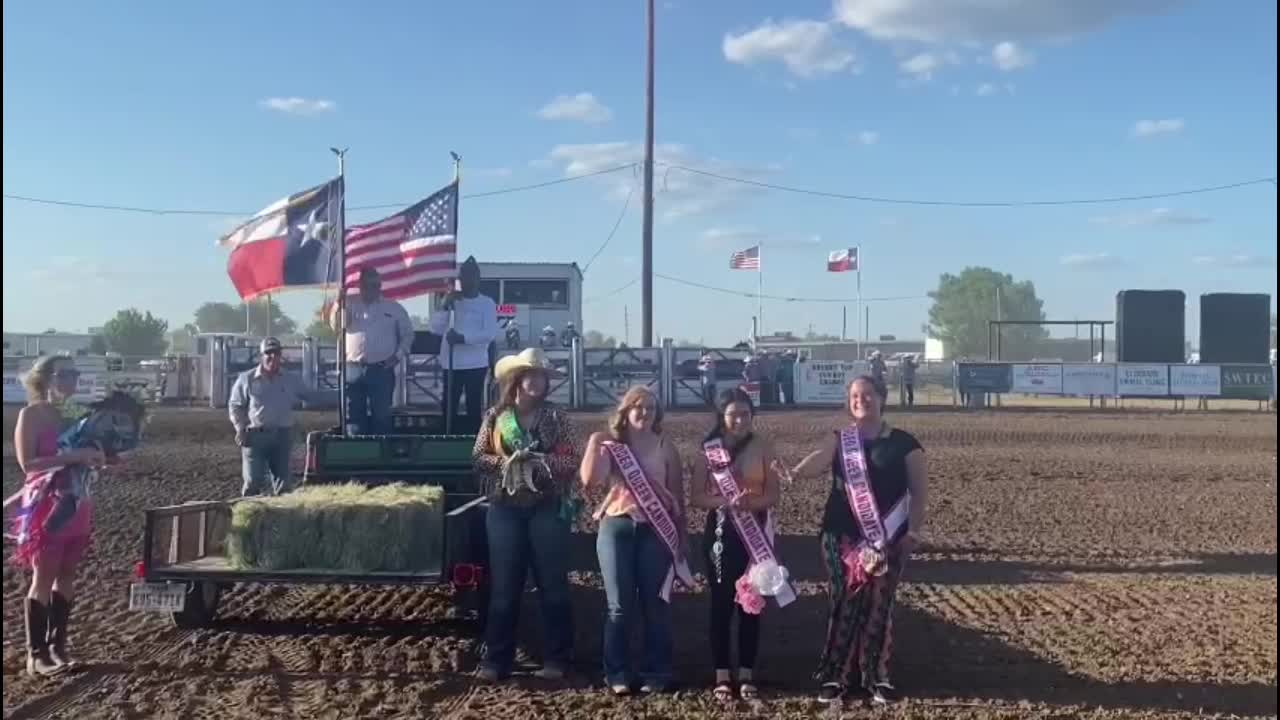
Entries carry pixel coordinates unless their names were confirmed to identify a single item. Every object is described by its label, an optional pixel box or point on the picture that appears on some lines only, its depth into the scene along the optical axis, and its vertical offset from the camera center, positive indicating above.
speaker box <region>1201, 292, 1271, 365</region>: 35.72 +1.61
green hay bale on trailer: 7.20 -0.94
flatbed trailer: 7.16 -1.00
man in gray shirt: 9.83 -0.34
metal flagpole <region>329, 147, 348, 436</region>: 9.73 +0.77
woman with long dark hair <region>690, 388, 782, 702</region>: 6.61 -0.69
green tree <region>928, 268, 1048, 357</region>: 105.69 +6.93
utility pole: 32.03 +3.77
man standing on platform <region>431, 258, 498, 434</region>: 10.15 +0.34
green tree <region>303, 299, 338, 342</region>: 49.38 +1.98
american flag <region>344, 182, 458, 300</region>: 10.32 +1.10
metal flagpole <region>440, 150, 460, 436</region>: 10.07 -0.16
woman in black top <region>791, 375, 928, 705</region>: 6.43 -0.91
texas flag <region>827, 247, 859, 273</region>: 47.66 +4.64
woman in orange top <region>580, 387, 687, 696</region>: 6.69 -0.89
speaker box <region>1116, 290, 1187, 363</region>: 35.31 +1.66
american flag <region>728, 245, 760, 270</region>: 41.88 +4.14
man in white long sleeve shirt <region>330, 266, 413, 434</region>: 9.85 +0.21
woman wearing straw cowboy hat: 6.88 -0.75
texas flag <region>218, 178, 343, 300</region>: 10.03 +1.11
